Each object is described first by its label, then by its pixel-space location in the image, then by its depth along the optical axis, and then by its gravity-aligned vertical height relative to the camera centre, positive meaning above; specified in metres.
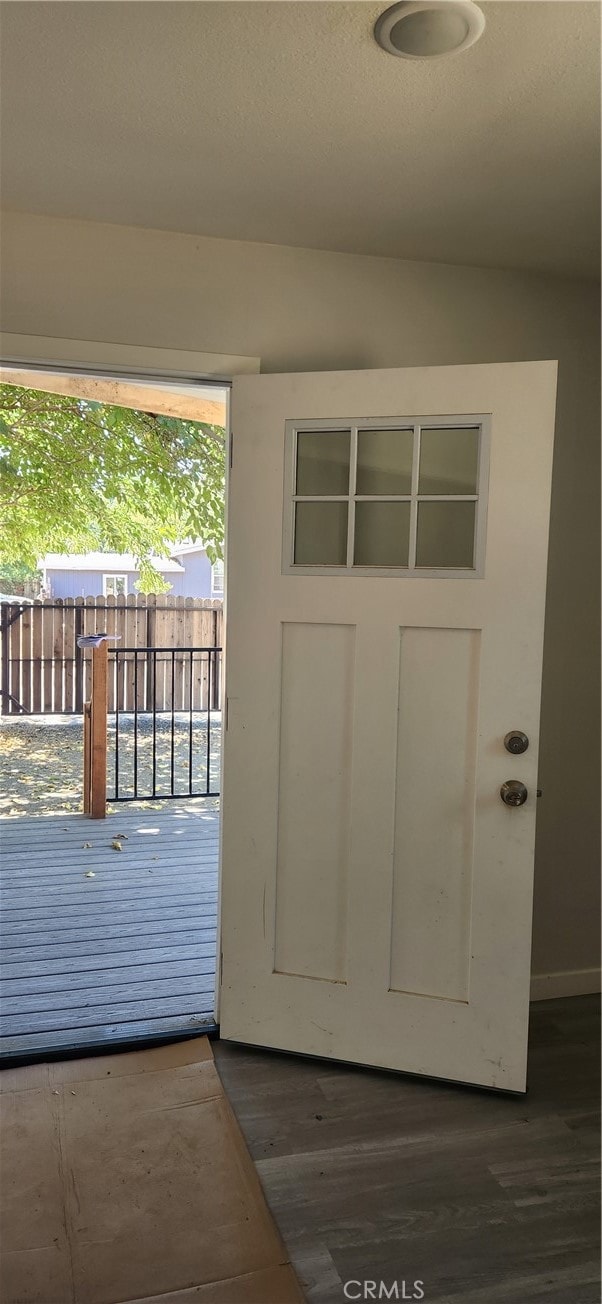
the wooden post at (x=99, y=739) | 4.69 -0.93
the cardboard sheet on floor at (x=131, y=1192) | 1.59 -1.43
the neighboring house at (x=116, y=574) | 12.09 +0.18
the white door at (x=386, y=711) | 2.20 -0.35
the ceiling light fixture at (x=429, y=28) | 1.38 +1.03
